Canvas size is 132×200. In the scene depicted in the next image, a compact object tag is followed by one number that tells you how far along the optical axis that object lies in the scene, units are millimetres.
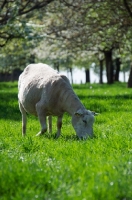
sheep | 9039
